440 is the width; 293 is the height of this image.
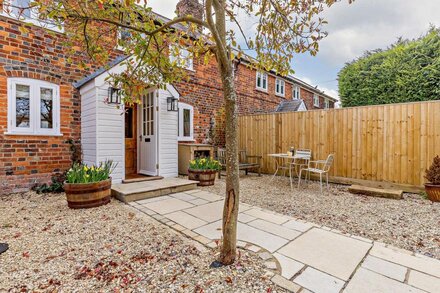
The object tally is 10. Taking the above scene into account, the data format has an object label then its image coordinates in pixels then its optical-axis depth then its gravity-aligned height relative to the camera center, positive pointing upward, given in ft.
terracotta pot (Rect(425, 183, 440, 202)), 14.60 -3.08
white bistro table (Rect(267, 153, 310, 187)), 22.76 -1.85
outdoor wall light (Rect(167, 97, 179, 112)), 20.72 +3.80
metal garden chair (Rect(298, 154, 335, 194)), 17.81 -1.96
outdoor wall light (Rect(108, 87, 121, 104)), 16.89 +3.66
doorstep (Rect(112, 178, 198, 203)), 14.65 -3.20
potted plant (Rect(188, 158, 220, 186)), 18.90 -2.32
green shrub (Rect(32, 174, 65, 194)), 16.38 -3.27
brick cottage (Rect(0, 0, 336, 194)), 15.69 +2.01
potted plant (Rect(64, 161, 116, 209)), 12.63 -2.57
